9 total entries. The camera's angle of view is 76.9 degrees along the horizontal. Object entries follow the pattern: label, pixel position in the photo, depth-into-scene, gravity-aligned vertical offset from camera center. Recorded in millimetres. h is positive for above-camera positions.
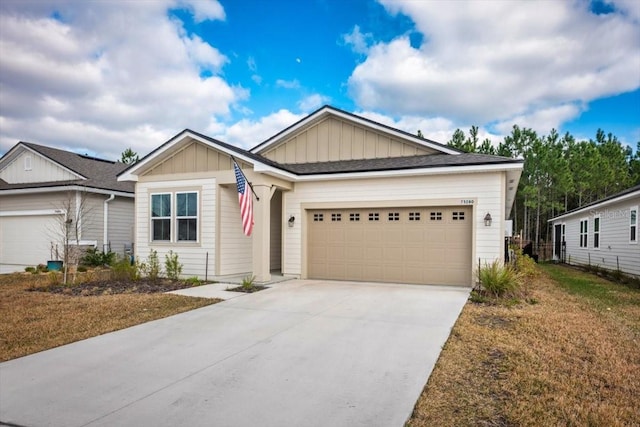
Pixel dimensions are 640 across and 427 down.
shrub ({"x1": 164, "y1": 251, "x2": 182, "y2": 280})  11914 -1404
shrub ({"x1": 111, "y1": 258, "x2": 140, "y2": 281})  11853 -1525
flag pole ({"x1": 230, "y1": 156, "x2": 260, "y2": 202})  11066 +863
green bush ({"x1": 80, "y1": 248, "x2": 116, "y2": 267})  15891 -1505
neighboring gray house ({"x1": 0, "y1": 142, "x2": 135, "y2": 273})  16375 +607
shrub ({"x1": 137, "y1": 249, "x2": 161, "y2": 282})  11906 -1409
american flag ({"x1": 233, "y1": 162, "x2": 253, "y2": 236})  10117 +534
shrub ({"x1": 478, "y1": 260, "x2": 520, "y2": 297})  9070 -1299
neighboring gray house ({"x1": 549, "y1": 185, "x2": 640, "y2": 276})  14039 -410
